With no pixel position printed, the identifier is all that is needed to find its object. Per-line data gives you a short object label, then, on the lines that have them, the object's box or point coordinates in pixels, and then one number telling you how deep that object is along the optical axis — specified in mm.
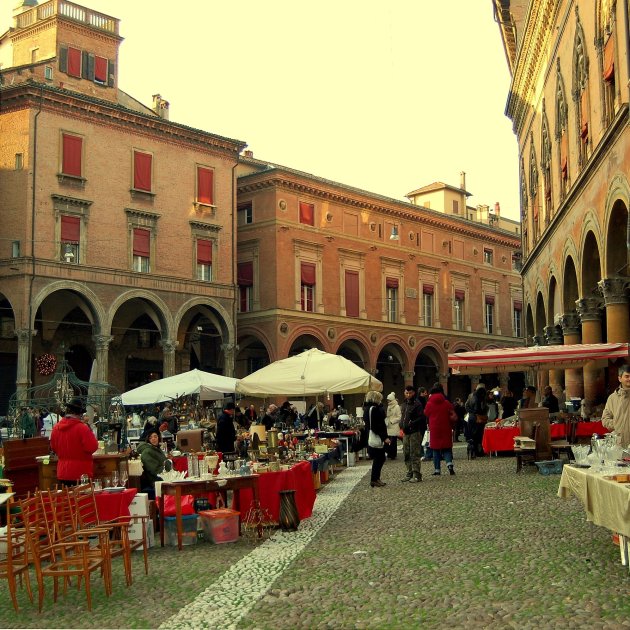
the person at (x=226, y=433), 14898
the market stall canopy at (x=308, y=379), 16750
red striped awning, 15039
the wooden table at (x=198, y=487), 8812
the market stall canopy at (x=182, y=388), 19922
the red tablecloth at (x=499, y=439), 18031
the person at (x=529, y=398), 18391
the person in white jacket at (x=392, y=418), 18594
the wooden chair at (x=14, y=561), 6078
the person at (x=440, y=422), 14234
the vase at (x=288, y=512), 9461
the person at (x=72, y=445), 9023
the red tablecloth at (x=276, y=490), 9844
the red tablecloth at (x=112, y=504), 8312
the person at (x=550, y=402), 18312
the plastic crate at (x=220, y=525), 8977
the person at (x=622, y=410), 8766
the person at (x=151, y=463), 9828
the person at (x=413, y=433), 13805
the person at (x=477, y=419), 18984
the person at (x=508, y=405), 20953
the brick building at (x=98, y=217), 30047
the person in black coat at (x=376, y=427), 12992
